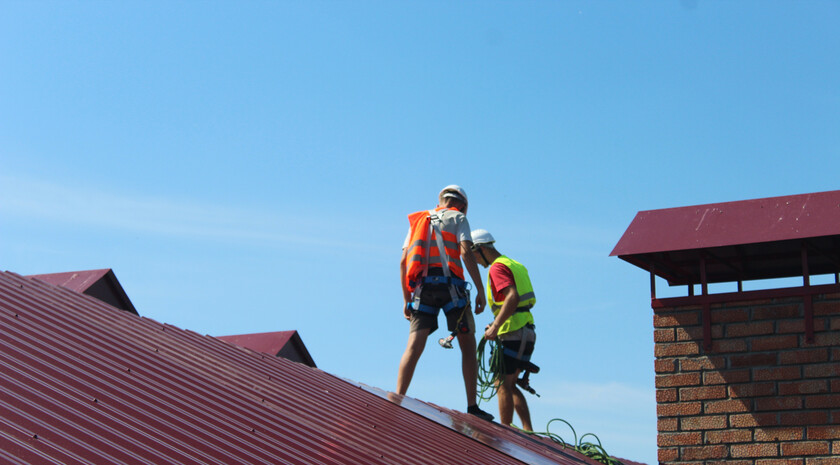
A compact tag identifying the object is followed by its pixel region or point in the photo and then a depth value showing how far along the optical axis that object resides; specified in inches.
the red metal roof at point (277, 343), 432.1
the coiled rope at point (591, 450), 343.6
